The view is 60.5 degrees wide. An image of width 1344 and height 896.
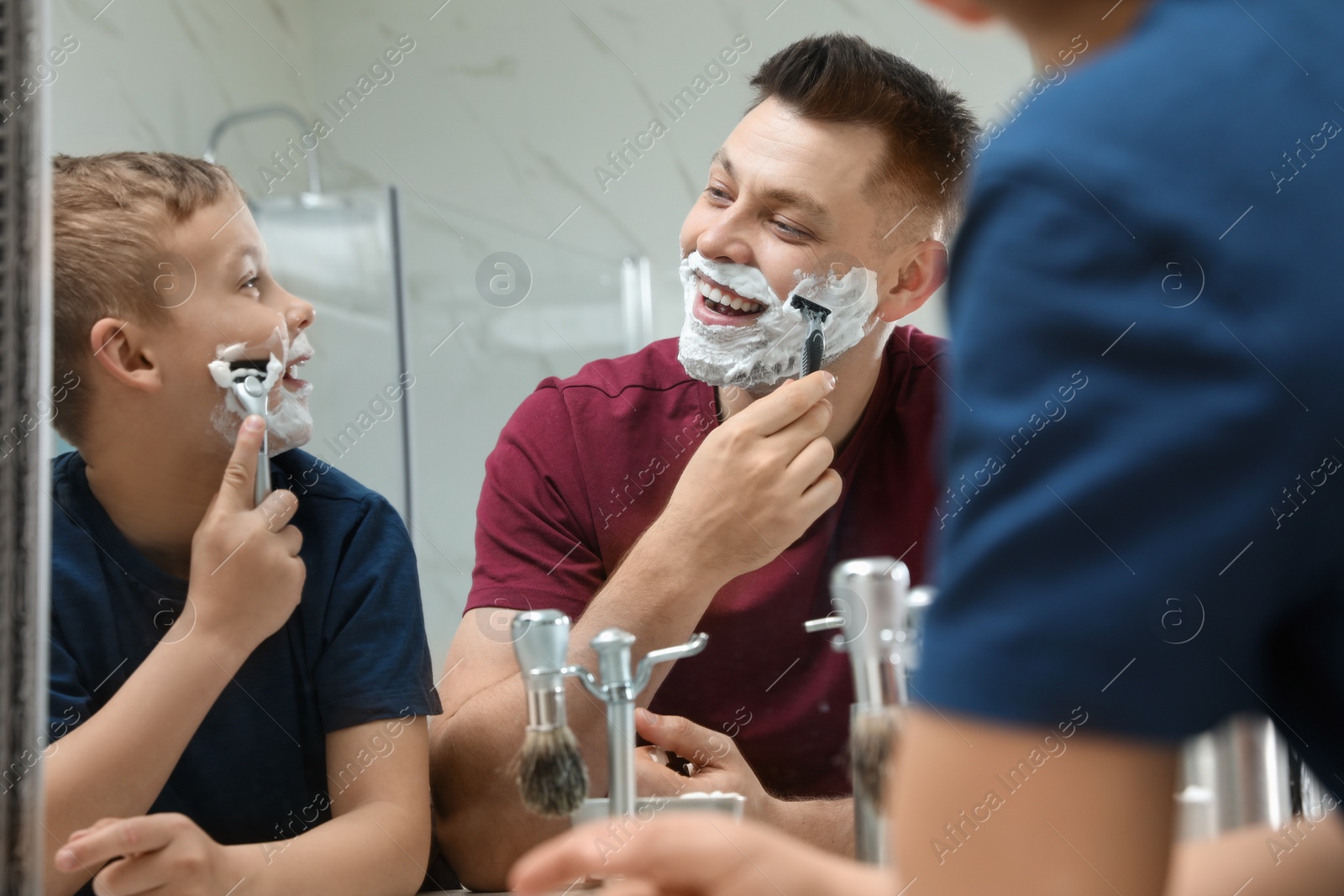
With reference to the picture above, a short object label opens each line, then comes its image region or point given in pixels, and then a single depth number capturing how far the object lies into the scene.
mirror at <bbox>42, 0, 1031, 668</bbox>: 0.68
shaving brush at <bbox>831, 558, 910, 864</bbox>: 0.55
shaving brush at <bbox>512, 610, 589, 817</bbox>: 0.58
